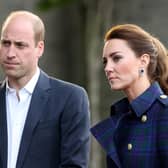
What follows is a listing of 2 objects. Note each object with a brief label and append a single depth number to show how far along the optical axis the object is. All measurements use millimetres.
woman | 8250
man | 9258
